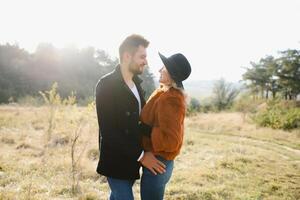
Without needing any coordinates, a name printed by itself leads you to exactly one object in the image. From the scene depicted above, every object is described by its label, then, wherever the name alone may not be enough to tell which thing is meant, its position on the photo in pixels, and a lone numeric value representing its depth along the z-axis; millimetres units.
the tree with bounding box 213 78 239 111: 46125
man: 2930
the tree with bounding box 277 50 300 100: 35344
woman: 2945
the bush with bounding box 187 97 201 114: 30525
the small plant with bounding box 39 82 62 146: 8445
